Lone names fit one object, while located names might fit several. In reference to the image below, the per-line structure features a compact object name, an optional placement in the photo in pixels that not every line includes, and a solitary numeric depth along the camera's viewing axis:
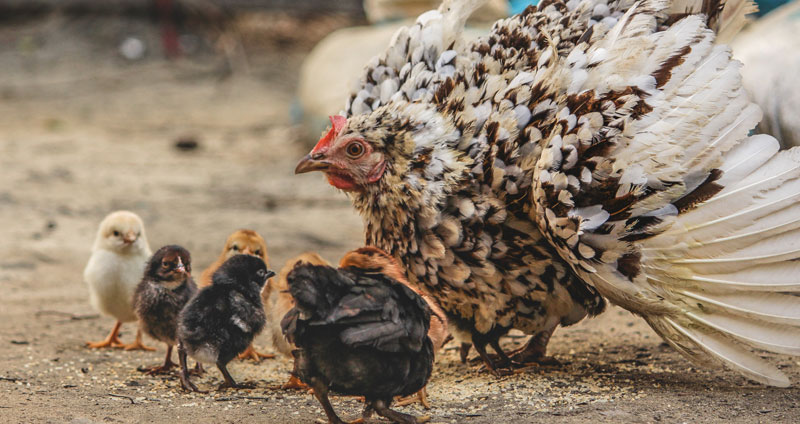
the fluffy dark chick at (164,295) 6.52
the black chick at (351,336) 4.75
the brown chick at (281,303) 5.05
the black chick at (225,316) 5.85
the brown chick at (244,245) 6.91
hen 5.40
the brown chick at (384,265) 5.19
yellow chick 7.38
